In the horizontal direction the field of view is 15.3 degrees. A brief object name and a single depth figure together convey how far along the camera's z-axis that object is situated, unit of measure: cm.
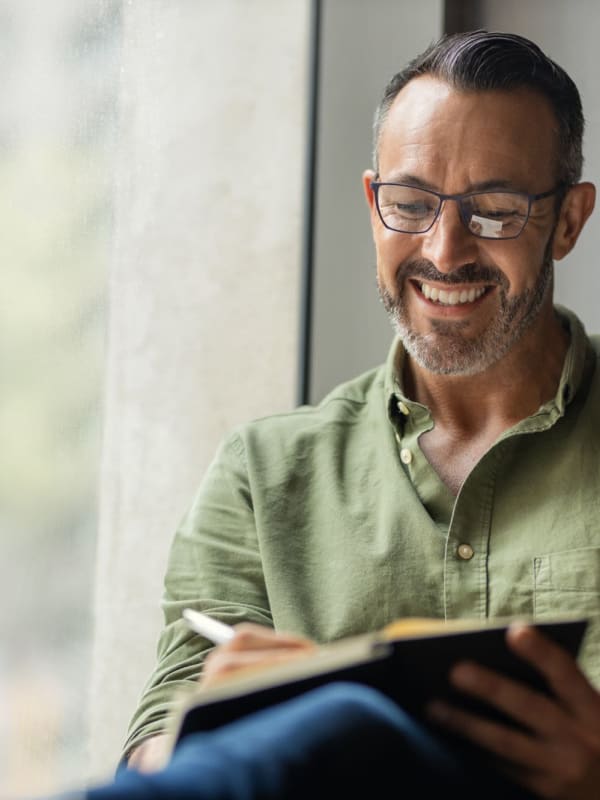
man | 168
